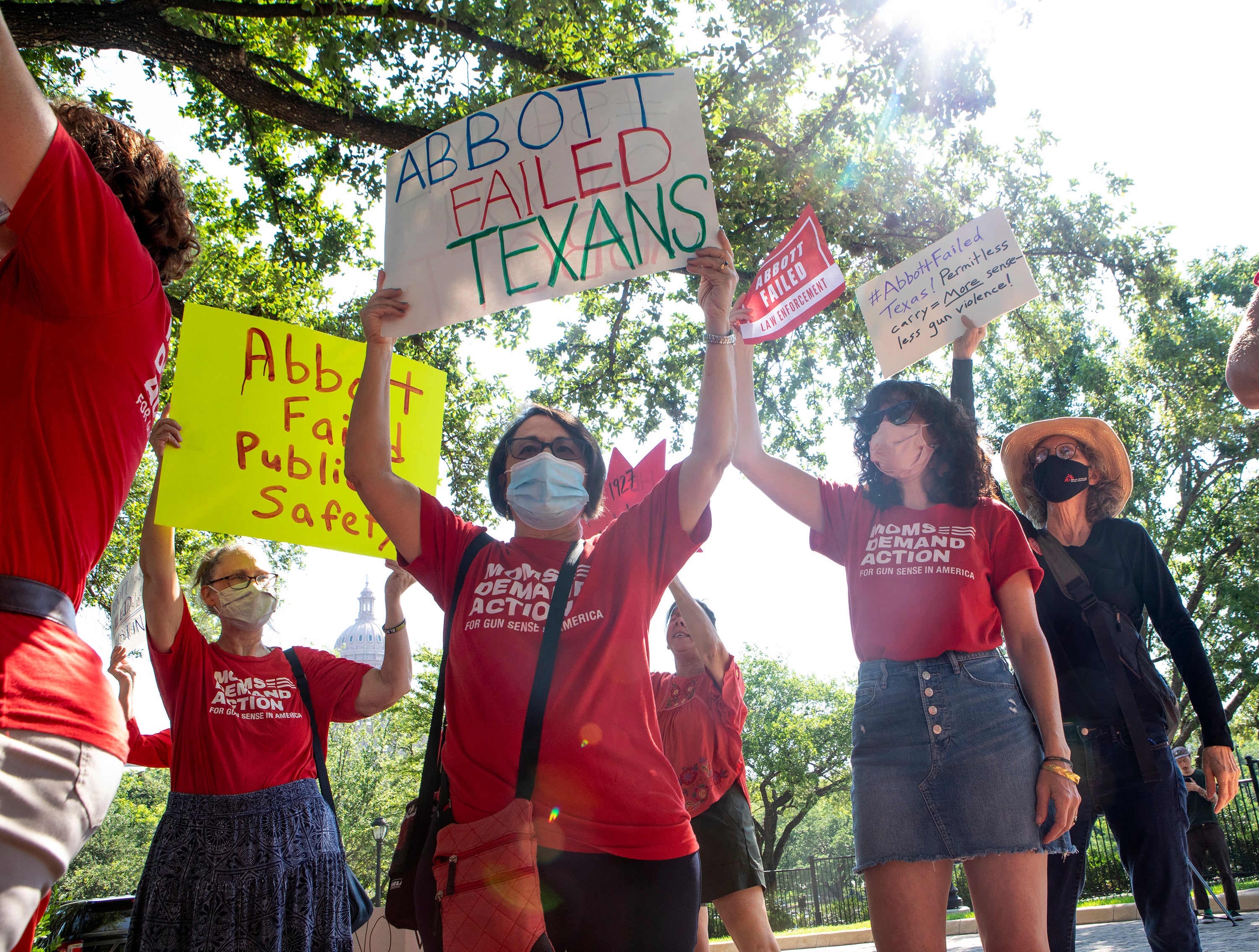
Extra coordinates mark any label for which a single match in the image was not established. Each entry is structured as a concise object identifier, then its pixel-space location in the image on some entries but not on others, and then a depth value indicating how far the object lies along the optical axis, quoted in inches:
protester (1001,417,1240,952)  119.7
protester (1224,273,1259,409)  84.0
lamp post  664.4
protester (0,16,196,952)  51.6
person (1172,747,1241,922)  343.3
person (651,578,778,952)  169.6
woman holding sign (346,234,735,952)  83.2
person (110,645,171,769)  164.6
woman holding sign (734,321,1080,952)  97.3
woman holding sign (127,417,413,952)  127.8
